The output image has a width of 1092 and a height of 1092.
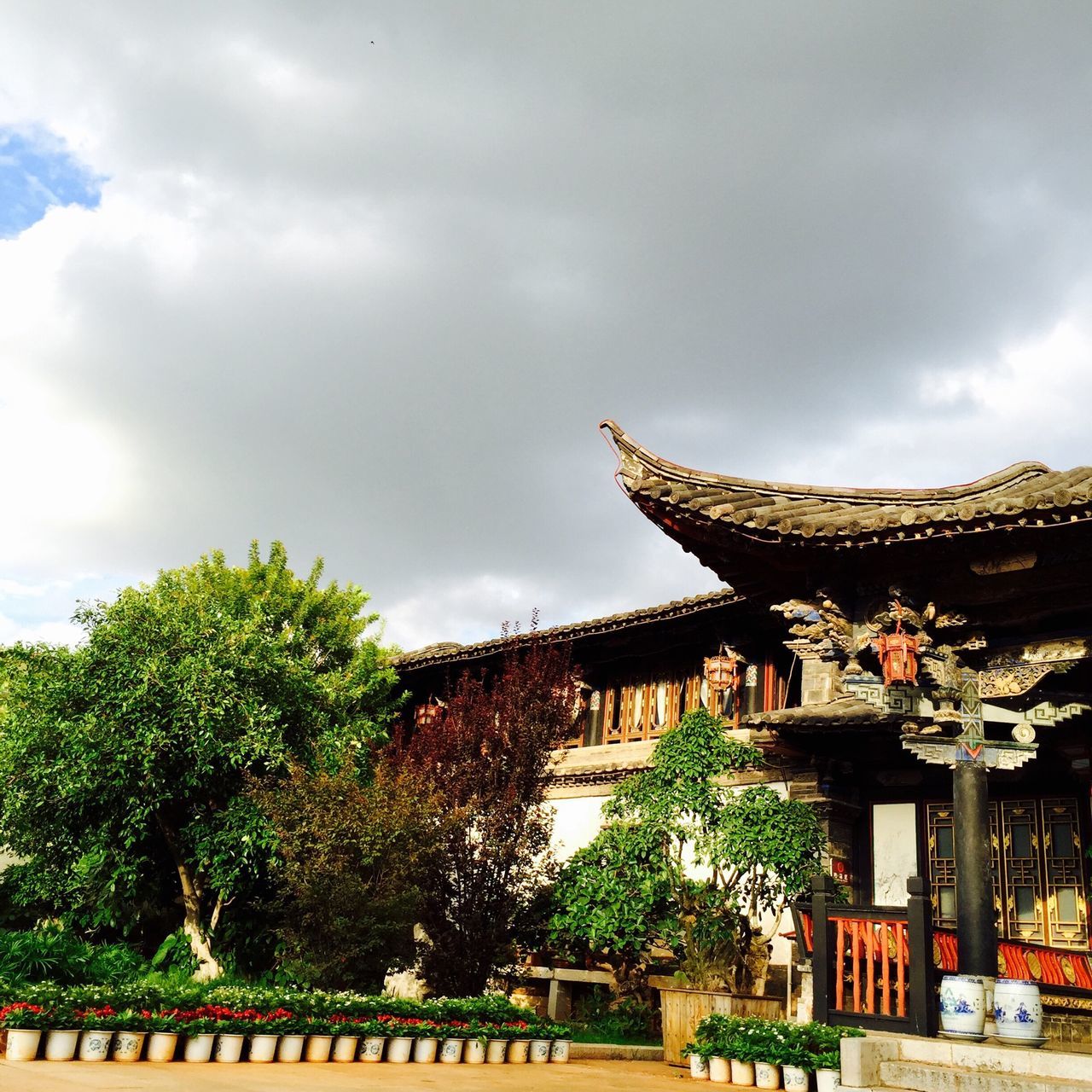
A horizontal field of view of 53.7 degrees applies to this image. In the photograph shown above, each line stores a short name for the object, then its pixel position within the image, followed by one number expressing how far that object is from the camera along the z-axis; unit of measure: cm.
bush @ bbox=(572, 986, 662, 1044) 1317
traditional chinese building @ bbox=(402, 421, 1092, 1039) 780
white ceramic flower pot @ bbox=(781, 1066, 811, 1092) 816
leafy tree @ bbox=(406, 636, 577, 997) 1162
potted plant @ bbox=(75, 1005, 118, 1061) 795
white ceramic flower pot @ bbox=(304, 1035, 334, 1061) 902
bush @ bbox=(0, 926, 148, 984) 1020
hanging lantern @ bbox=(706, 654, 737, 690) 1549
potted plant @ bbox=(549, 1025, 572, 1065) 1050
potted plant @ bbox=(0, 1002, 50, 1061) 771
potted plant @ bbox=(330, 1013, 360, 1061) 917
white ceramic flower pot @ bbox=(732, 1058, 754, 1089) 855
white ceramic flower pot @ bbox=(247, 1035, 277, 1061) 870
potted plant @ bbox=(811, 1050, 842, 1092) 789
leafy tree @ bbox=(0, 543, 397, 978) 1290
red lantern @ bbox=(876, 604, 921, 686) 797
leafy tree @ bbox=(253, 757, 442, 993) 1059
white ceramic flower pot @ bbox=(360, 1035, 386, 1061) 928
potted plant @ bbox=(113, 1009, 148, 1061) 808
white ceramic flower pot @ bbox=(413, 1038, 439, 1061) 959
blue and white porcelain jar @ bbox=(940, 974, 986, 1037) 741
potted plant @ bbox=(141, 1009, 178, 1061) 823
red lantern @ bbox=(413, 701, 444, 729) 1464
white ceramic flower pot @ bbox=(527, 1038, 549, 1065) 1030
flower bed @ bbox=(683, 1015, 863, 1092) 812
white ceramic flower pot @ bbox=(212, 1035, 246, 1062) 851
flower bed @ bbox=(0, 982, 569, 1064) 799
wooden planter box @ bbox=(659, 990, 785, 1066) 1070
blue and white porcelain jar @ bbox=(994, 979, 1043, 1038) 725
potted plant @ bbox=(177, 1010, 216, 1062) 838
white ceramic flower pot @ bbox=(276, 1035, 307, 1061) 885
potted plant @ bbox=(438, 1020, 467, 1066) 973
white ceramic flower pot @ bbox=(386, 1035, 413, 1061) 945
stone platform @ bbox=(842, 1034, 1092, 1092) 680
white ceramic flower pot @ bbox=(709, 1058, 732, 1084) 877
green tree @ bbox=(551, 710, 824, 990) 1156
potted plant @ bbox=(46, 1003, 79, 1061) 781
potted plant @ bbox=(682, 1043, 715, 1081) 891
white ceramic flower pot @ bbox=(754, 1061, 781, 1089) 832
